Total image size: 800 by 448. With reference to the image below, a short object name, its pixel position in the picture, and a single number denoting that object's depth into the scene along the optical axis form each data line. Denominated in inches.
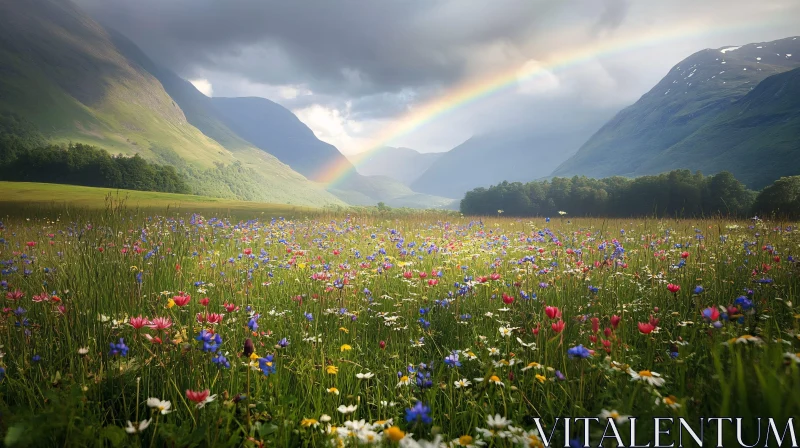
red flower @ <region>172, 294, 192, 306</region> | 97.2
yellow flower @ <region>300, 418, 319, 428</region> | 82.7
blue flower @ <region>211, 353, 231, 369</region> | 85.6
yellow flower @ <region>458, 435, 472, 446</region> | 70.4
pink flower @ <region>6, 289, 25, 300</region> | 131.1
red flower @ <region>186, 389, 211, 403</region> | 71.3
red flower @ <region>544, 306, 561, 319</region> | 90.2
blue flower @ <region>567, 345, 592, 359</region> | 77.6
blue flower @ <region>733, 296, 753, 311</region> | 91.6
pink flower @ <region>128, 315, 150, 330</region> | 88.5
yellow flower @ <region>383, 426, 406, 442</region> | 59.7
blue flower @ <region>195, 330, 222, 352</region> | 83.0
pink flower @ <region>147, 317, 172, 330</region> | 92.4
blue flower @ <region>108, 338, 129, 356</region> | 86.4
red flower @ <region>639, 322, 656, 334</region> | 88.3
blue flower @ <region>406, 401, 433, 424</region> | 65.6
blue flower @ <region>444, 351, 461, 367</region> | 100.6
